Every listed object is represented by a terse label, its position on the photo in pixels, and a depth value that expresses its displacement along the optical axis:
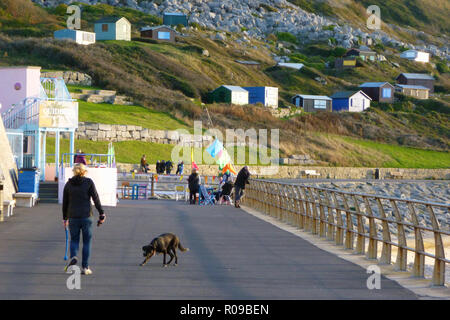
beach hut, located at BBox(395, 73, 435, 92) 168.00
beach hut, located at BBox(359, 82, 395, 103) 141.25
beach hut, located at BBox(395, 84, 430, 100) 156.00
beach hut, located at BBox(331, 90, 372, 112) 131.25
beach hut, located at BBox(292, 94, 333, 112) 126.56
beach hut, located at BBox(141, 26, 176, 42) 152.75
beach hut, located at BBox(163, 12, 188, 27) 197.50
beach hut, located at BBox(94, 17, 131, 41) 138.25
